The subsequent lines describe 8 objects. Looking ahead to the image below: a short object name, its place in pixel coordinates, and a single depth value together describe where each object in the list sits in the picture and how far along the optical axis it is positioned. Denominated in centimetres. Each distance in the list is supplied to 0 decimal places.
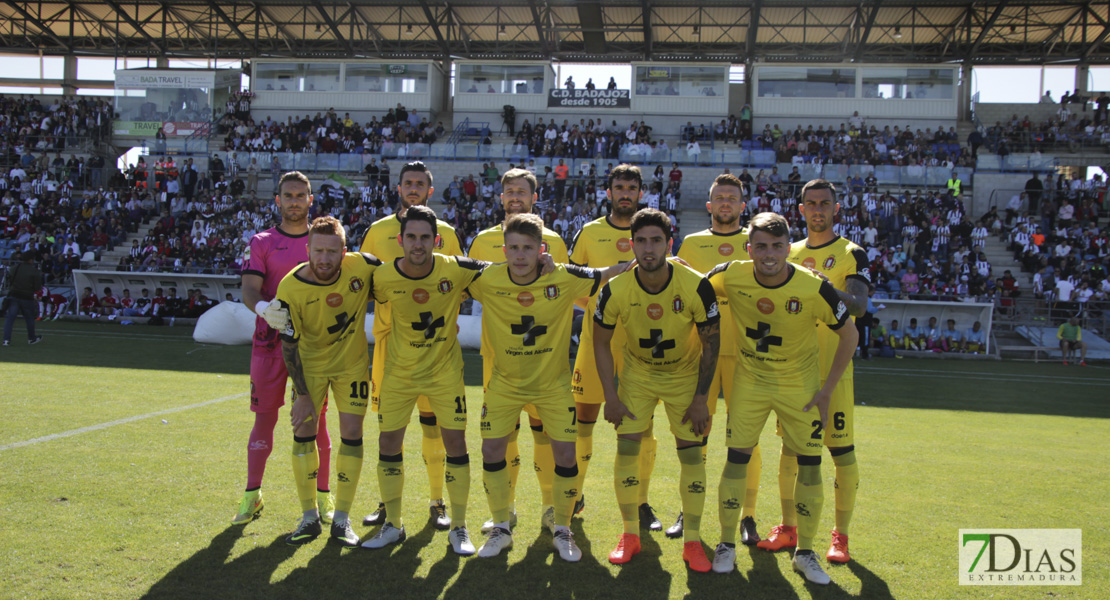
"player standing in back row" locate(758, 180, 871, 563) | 500
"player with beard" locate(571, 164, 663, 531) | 570
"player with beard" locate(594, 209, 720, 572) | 487
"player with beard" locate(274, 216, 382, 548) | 502
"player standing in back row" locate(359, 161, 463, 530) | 561
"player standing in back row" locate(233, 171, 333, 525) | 551
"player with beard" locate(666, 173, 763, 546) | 555
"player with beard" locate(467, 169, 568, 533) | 557
